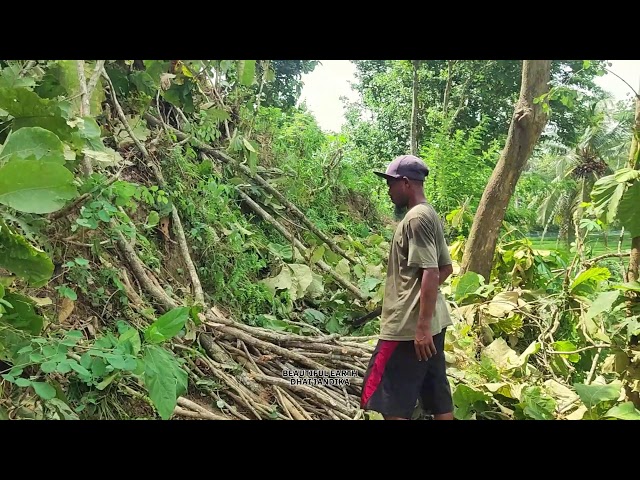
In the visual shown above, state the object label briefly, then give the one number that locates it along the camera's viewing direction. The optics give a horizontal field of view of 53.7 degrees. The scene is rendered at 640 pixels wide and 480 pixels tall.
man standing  2.31
